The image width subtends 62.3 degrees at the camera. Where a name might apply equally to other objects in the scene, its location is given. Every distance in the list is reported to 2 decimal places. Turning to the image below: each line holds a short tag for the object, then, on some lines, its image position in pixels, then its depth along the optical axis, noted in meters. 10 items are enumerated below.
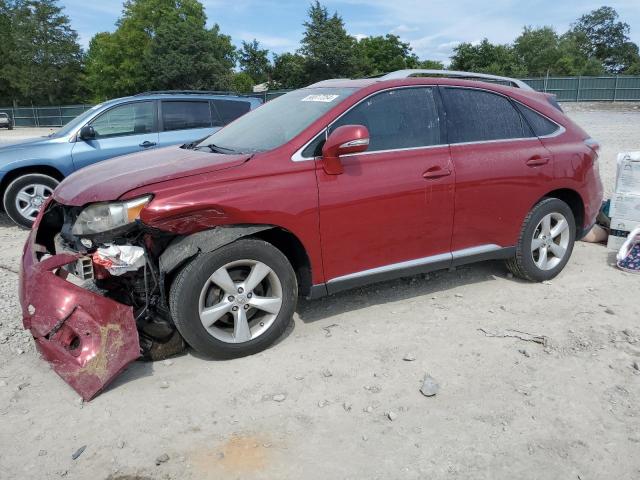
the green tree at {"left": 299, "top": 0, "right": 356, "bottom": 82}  48.28
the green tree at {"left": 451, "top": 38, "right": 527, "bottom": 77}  57.25
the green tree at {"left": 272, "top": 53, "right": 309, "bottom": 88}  49.34
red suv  3.16
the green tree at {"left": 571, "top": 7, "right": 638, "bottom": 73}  90.44
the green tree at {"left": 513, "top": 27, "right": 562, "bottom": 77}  79.81
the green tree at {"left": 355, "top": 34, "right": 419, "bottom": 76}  59.00
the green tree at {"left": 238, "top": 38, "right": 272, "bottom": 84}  56.34
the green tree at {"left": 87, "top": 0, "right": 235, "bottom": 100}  50.25
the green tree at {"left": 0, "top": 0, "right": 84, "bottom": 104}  60.24
